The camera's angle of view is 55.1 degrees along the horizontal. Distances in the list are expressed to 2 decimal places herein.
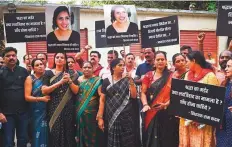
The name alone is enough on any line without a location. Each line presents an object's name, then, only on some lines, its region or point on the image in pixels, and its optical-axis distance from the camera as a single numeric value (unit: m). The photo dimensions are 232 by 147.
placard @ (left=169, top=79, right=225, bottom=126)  2.31
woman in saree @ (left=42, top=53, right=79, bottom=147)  3.14
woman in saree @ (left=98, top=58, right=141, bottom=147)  3.03
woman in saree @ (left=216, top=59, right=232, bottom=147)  2.48
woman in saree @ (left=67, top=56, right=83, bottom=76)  3.48
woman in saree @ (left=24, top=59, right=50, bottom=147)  3.17
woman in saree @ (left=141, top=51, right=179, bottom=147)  2.95
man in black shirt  3.13
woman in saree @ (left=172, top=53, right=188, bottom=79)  3.00
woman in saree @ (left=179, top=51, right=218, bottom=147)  2.56
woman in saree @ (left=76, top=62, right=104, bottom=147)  3.13
